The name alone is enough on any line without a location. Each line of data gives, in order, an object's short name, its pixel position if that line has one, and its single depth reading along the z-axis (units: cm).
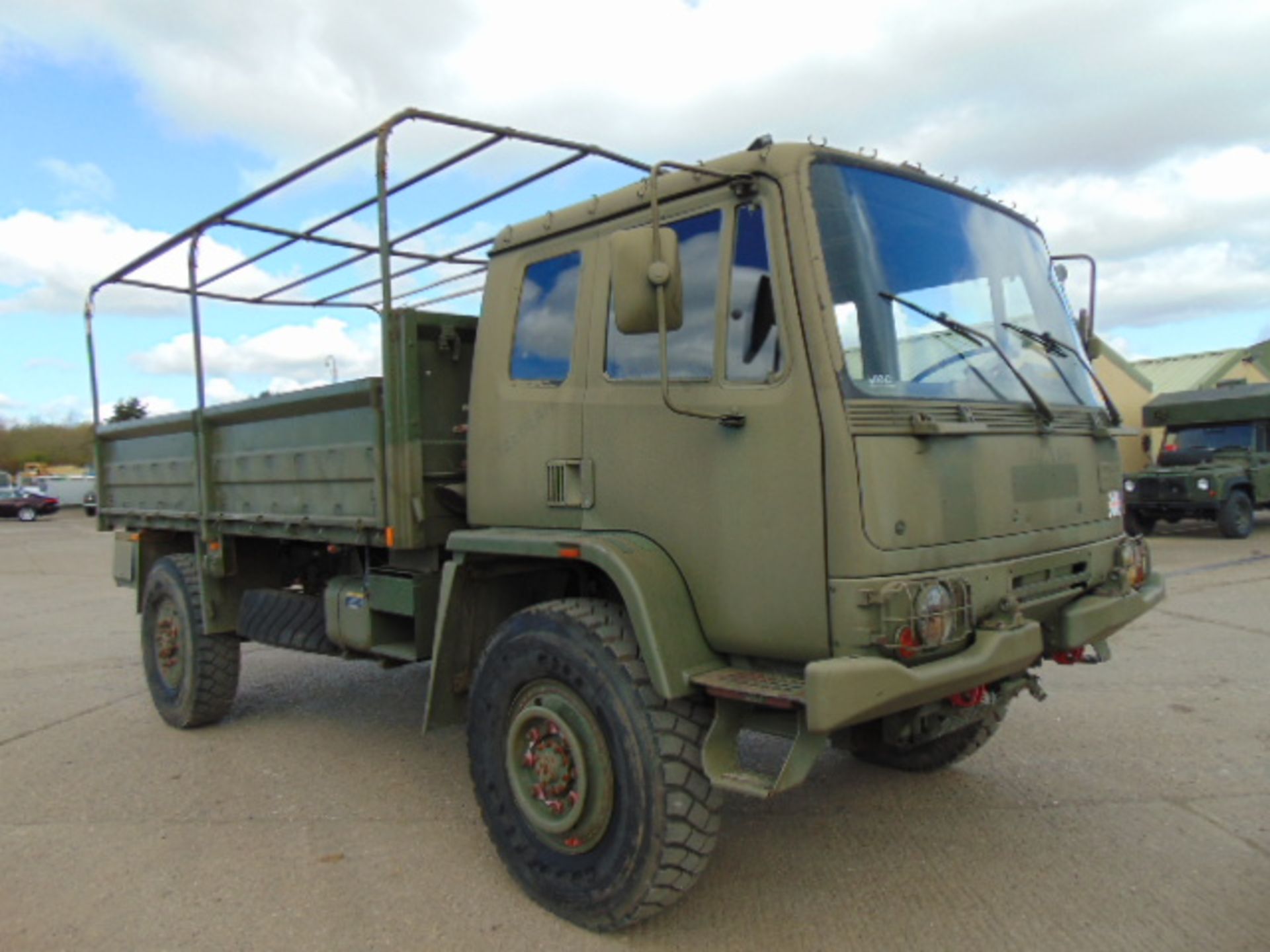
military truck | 307
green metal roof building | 2927
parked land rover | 1575
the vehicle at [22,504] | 3794
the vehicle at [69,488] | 4378
